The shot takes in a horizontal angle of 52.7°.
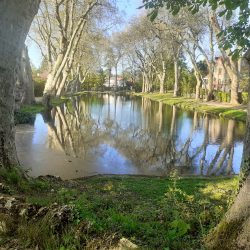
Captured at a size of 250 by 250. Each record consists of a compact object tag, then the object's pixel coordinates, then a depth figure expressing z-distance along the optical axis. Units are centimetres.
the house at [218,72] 5919
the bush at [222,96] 2961
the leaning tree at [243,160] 241
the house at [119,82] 7903
